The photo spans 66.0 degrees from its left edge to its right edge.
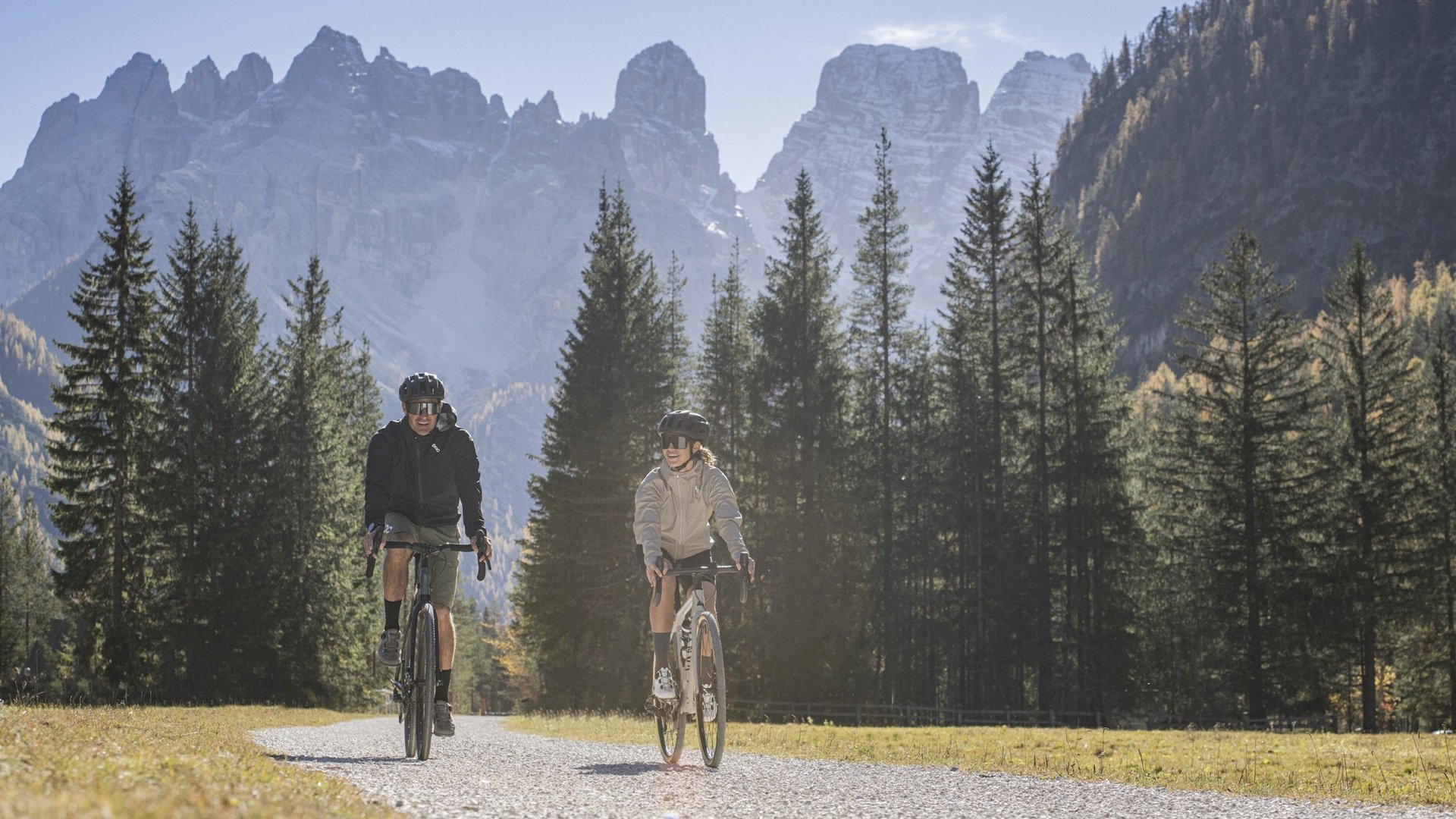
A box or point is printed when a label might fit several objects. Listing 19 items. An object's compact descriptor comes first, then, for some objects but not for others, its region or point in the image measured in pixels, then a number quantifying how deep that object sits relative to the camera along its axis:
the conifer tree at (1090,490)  35.78
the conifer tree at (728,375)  41.31
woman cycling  8.79
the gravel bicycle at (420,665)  8.41
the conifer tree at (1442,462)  34.38
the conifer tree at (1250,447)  33.47
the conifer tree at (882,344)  38.44
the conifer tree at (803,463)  33.81
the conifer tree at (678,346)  35.31
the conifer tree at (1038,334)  35.91
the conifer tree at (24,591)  50.16
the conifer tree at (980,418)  36.19
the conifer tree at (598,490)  32.53
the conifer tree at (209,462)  29.88
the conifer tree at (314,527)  31.77
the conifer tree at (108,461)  29.47
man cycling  8.45
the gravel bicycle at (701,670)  8.65
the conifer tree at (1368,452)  33.56
